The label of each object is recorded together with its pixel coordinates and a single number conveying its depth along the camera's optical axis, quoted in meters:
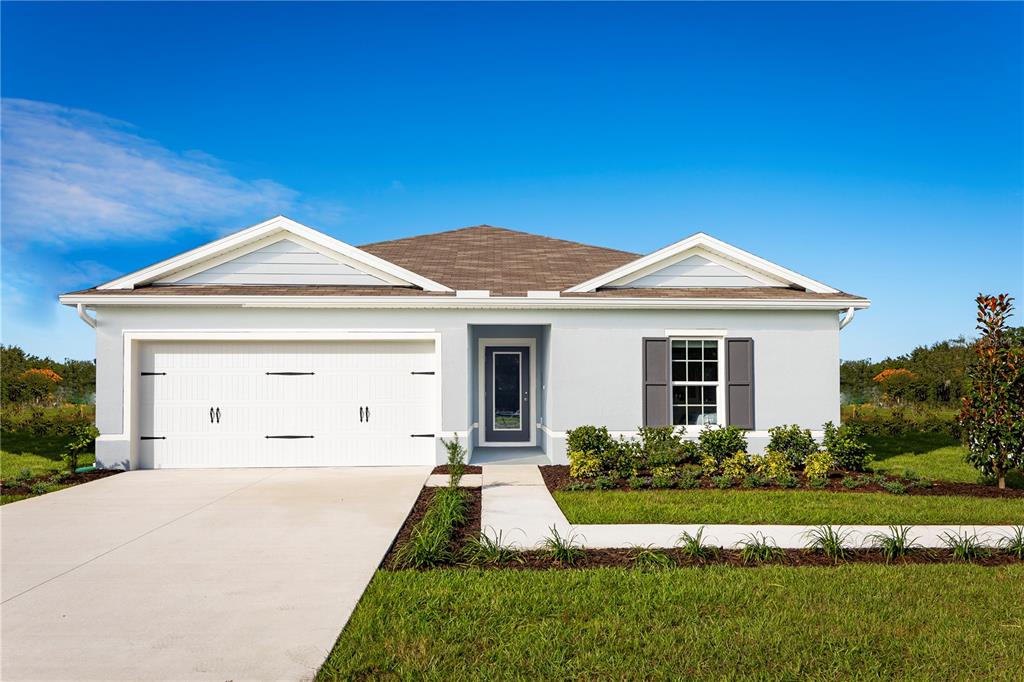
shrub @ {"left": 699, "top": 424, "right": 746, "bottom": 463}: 11.36
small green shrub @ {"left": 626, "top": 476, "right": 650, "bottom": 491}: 9.55
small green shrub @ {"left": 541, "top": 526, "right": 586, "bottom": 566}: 5.91
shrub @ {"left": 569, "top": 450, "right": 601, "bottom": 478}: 10.36
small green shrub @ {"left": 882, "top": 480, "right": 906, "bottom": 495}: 9.30
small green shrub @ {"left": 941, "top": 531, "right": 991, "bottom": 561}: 6.15
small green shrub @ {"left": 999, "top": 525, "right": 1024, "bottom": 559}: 6.24
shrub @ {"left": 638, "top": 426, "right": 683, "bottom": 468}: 10.43
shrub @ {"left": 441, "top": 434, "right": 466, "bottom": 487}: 9.27
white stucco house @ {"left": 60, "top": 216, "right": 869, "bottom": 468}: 11.93
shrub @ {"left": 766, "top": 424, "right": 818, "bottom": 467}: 11.45
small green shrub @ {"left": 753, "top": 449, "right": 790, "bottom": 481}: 10.19
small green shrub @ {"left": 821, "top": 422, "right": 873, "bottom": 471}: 11.16
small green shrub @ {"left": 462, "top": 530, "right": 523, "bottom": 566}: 5.93
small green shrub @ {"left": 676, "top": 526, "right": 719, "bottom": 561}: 6.05
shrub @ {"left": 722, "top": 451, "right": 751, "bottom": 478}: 10.55
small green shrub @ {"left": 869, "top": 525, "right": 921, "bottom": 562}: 6.13
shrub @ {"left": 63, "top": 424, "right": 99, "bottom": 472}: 11.02
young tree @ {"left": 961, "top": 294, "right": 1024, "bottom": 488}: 9.85
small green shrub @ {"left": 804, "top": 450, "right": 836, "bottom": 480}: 10.20
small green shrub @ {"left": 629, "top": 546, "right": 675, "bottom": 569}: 5.75
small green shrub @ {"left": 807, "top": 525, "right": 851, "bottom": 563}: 6.14
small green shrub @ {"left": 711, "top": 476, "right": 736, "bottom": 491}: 9.65
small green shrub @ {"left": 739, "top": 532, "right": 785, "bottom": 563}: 5.96
